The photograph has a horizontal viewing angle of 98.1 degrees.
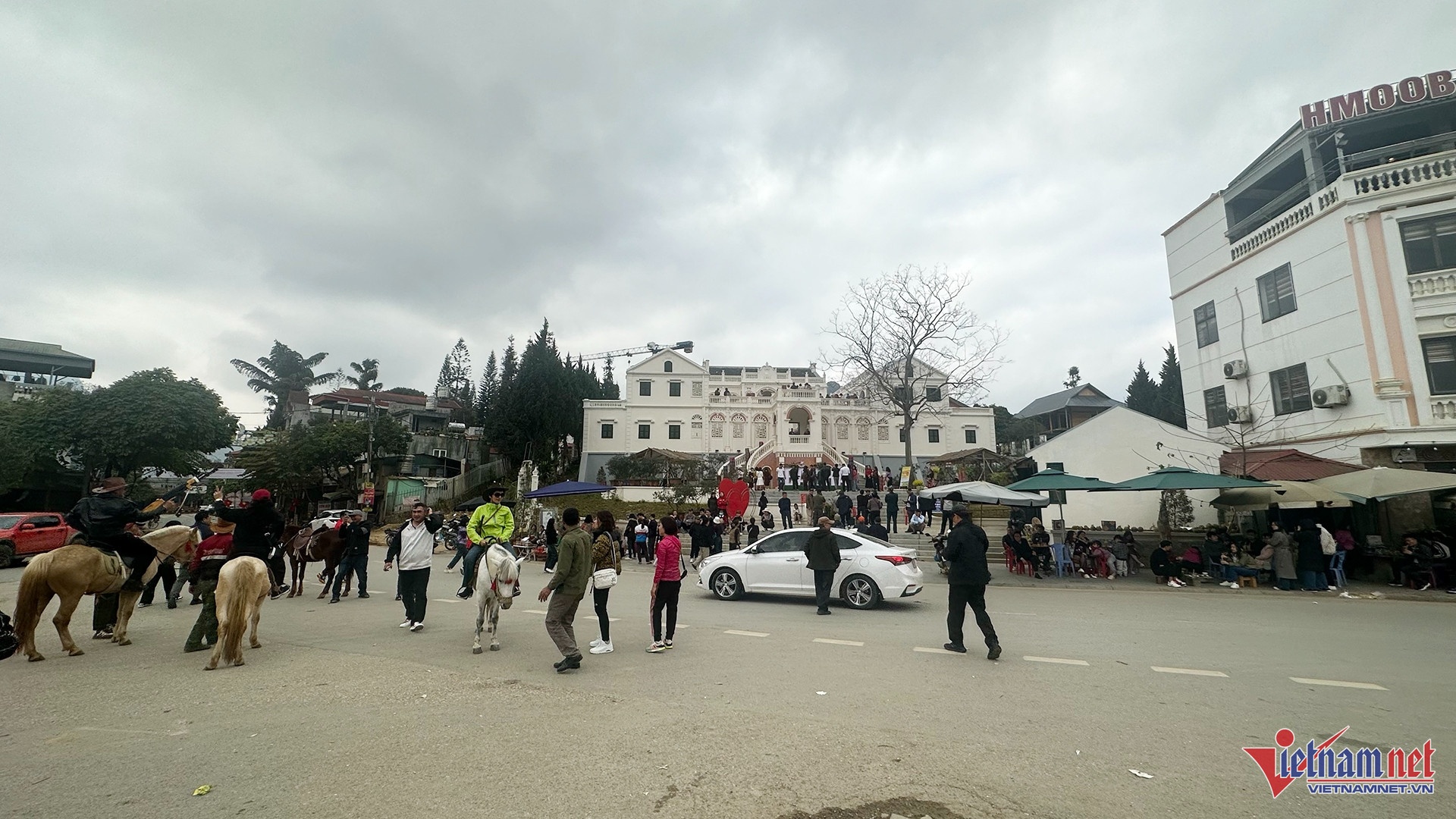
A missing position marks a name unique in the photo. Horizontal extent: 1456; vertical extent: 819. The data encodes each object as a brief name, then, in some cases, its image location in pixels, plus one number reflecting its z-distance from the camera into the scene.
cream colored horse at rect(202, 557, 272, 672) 6.33
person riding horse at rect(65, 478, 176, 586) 7.10
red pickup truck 17.73
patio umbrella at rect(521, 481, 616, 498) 21.31
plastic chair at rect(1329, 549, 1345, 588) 14.84
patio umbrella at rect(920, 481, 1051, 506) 16.72
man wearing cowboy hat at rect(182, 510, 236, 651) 7.10
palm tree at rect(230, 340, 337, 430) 62.87
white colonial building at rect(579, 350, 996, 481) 48.19
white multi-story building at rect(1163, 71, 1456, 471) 16.80
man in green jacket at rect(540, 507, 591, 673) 6.39
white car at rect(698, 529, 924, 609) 11.06
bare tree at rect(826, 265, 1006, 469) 31.06
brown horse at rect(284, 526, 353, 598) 11.62
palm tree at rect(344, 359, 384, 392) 70.69
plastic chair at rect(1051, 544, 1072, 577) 16.88
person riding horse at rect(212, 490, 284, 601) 7.02
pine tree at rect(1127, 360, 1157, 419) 55.84
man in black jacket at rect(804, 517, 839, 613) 10.43
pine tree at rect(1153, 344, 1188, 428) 53.16
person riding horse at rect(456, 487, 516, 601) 8.84
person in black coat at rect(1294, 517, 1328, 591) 14.49
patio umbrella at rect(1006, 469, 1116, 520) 16.19
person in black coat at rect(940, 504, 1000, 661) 7.25
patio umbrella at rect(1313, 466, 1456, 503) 13.64
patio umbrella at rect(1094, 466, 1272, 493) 14.98
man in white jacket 8.61
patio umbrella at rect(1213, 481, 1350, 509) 14.61
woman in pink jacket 7.46
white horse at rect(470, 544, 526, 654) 7.58
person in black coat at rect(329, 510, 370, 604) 11.41
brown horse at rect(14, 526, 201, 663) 6.59
